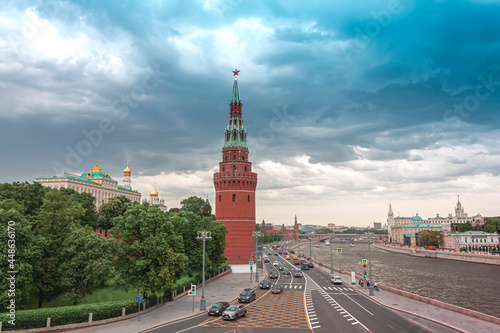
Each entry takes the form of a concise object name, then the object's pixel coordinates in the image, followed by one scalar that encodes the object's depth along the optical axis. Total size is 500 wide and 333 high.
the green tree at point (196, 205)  117.12
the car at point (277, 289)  54.03
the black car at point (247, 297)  46.10
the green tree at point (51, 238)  38.47
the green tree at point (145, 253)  40.31
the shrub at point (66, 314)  30.18
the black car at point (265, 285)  59.78
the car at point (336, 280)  65.38
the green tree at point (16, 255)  31.56
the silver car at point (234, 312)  36.06
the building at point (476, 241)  177.88
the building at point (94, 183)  149.75
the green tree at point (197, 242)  60.57
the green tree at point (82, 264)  38.34
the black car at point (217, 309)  38.50
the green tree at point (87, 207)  81.18
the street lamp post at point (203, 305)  41.19
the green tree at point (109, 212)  91.88
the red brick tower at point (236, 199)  91.94
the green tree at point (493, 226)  183.25
